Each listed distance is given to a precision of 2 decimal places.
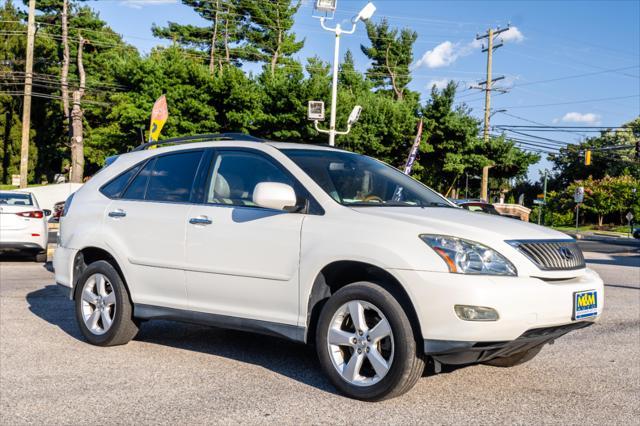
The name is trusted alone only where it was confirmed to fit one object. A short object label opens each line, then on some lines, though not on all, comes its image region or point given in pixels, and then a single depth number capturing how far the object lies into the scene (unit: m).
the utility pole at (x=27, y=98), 36.66
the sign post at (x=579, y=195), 46.59
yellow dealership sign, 21.89
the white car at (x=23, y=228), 13.34
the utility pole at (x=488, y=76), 50.91
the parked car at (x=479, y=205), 16.80
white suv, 4.32
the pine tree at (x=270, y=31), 56.81
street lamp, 21.25
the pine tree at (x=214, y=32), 56.72
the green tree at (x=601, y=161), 81.06
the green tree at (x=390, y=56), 67.56
